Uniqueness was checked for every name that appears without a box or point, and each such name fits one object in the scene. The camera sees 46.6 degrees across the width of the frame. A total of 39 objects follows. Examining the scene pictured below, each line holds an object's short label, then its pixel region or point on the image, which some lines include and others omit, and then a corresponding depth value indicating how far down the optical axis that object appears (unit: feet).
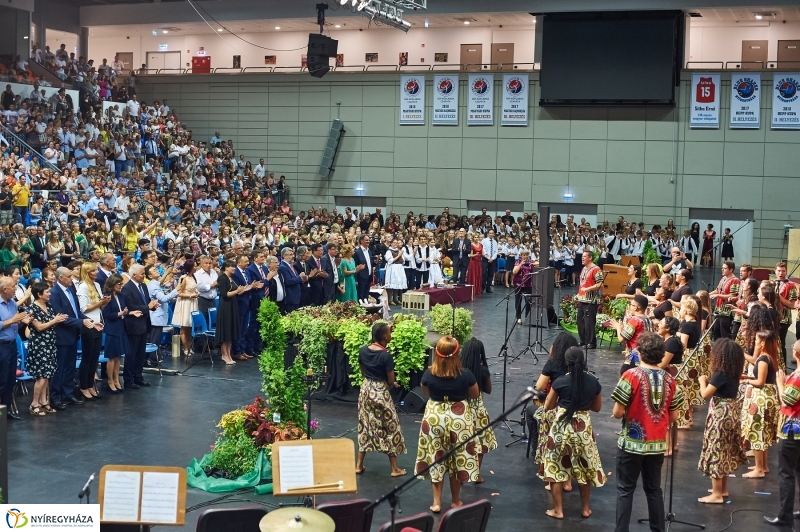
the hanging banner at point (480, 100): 101.09
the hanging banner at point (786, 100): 91.86
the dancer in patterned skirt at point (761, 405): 26.71
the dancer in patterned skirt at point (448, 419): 25.23
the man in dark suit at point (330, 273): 55.01
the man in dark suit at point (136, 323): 38.58
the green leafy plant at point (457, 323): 41.47
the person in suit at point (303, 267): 52.60
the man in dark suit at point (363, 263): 61.72
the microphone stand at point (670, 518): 24.11
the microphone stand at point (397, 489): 15.42
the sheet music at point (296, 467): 19.33
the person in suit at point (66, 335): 35.37
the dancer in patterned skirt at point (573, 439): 24.59
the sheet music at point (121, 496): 17.69
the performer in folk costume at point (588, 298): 47.96
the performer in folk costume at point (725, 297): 44.75
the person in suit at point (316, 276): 53.62
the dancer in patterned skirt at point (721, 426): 25.76
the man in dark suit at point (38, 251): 55.52
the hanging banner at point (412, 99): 103.76
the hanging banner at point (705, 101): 94.32
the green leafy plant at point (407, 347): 35.29
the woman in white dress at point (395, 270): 66.90
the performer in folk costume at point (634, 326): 33.35
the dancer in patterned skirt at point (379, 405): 28.35
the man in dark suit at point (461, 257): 75.00
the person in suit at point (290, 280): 50.42
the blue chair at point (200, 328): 45.16
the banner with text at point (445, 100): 102.17
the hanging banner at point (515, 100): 100.07
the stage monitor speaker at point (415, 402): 36.40
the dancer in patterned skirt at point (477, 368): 27.48
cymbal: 15.31
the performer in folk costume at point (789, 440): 23.76
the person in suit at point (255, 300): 47.80
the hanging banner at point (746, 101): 93.20
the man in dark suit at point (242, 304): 46.60
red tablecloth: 63.71
